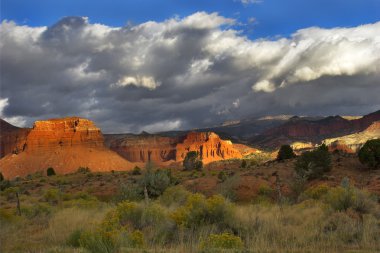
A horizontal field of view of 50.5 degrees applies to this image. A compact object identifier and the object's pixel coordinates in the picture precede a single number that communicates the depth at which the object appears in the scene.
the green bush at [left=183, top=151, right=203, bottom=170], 76.44
